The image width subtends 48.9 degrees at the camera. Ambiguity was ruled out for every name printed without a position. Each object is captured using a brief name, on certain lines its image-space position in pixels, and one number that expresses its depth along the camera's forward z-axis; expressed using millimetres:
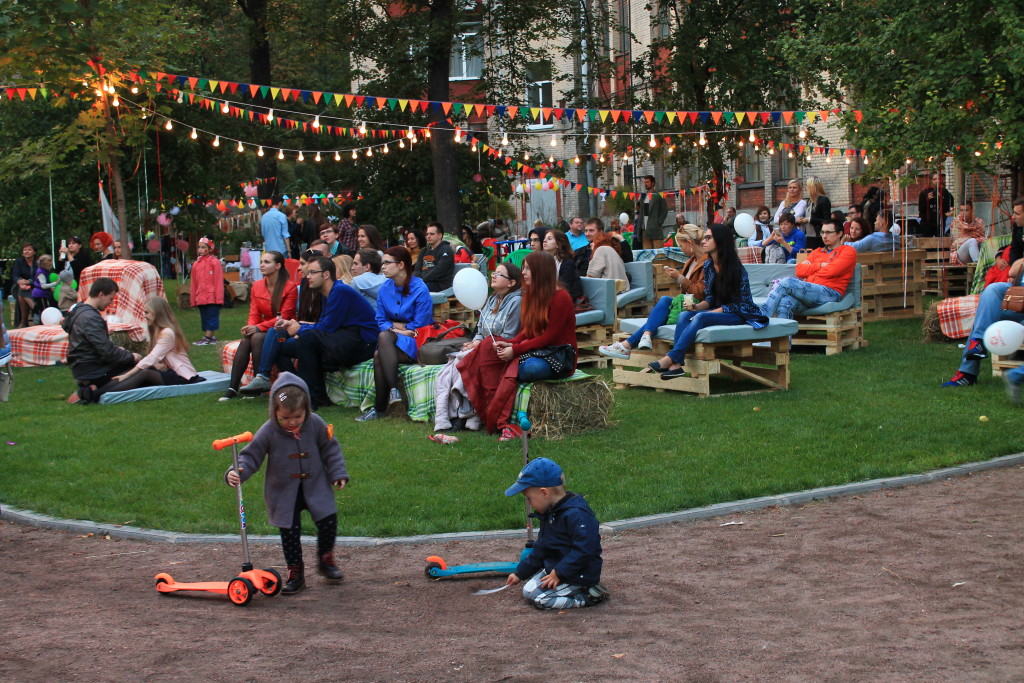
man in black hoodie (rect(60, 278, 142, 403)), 11891
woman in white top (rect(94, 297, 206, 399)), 12242
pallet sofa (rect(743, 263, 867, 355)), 13086
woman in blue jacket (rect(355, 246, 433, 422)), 10711
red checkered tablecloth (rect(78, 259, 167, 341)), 14297
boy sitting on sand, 5445
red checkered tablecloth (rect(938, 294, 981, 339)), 13031
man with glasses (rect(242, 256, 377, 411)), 10984
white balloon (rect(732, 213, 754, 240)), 17953
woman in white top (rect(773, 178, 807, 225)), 18672
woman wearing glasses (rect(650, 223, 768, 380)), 10812
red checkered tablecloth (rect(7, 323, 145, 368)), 15523
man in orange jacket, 12836
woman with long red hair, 9328
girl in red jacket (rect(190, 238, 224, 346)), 17039
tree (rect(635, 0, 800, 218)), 24359
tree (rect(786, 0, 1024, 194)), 13094
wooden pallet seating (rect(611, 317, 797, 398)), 10836
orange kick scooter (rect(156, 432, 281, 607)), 5621
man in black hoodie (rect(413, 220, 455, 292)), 14297
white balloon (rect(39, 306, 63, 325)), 16859
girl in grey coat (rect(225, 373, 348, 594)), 5902
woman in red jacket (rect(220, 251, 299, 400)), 11992
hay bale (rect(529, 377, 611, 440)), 9320
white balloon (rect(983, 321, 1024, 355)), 9781
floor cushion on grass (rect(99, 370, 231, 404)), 12062
